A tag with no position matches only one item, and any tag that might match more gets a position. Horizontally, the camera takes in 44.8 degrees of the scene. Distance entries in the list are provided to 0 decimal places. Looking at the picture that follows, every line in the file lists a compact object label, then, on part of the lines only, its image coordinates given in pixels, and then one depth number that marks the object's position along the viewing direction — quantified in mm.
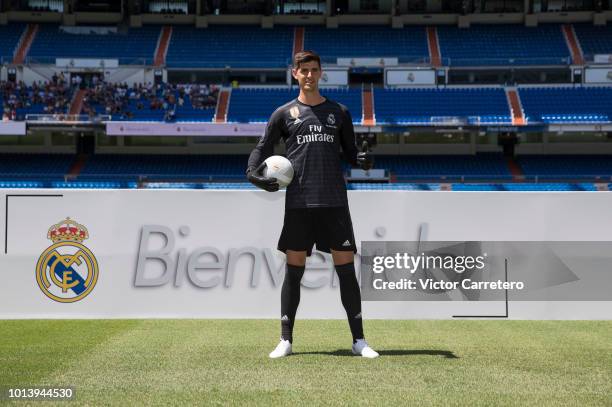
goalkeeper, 4777
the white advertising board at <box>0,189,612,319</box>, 7141
